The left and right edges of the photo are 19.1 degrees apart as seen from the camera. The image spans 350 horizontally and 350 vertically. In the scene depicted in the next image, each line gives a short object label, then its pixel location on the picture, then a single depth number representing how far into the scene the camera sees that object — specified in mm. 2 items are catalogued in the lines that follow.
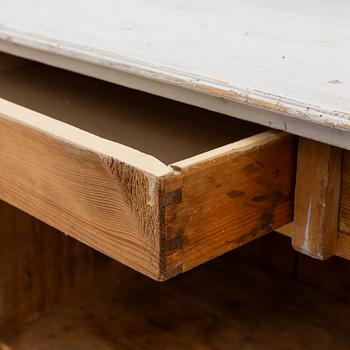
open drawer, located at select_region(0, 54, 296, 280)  1104
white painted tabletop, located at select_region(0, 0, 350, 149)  1158
